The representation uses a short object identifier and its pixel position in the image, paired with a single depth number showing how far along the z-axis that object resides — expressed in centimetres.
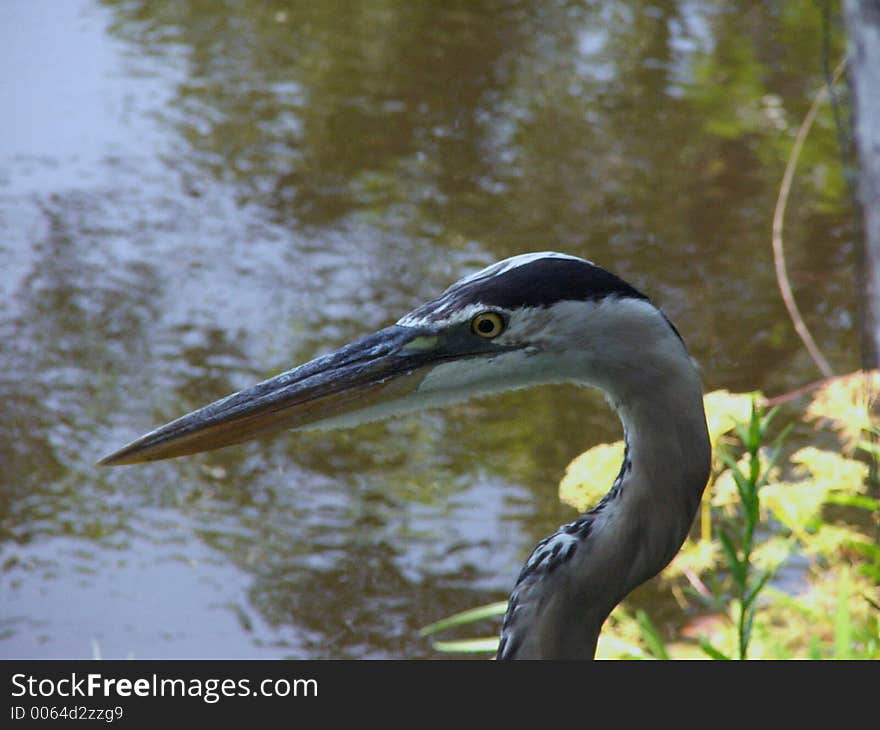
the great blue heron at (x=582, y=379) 440
